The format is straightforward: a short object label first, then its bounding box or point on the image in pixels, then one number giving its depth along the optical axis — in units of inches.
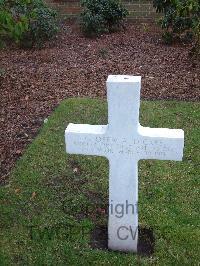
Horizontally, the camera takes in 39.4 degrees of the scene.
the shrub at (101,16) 226.3
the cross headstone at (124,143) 69.8
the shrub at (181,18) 180.7
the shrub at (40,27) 210.7
